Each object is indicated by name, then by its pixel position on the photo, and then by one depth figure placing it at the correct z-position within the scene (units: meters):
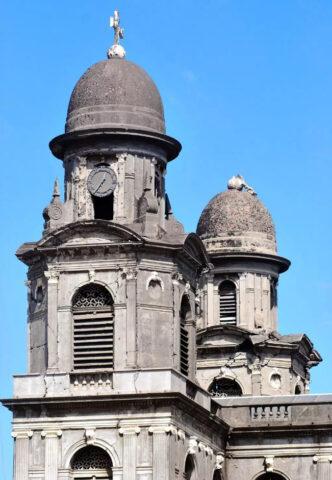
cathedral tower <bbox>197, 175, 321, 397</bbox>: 66.06
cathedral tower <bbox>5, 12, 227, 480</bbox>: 53.56
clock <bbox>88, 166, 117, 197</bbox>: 56.34
